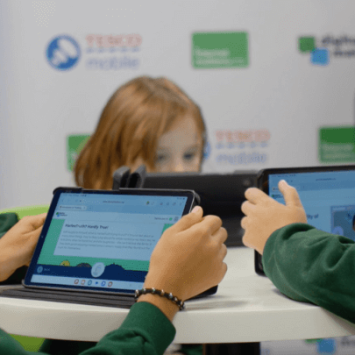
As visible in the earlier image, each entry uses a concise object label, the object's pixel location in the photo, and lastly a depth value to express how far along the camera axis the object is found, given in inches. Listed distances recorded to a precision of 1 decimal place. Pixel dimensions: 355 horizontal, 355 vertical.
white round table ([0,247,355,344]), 66.0
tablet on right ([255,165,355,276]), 74.5
